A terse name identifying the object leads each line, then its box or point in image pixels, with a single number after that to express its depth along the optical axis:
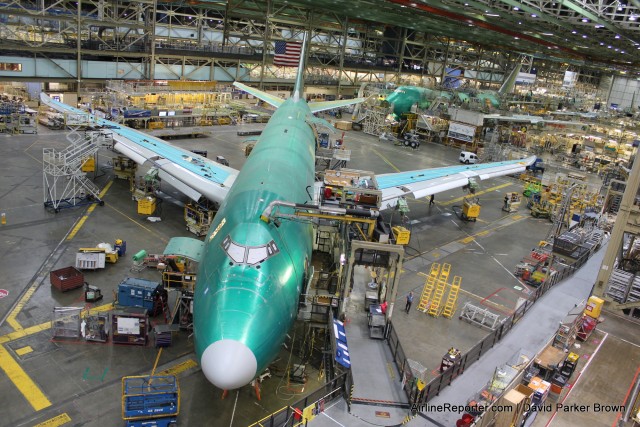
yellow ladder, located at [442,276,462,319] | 26.81
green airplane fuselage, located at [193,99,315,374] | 15.28
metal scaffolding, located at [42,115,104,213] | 33.96
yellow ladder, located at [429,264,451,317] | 26.81
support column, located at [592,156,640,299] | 21.78
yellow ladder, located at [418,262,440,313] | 27.24
